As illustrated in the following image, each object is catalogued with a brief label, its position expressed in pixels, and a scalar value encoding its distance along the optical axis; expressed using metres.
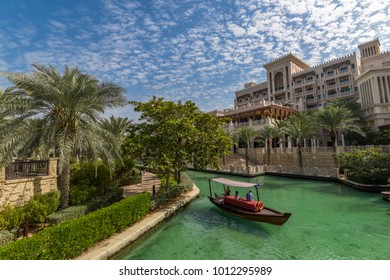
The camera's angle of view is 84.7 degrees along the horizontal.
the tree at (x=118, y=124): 29.30
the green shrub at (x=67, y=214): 9.40
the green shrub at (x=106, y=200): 11.76
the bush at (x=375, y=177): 18.34
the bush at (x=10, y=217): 9.19
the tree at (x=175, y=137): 14.55
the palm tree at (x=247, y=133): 34.88
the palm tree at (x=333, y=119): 25.42
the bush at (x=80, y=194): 12.79
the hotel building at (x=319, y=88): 35.44
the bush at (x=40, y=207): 10.14
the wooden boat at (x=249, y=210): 10.80
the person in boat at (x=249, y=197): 12.49
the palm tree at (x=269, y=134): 32.78
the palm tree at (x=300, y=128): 28.86
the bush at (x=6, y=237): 7.44
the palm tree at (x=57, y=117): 10.31
